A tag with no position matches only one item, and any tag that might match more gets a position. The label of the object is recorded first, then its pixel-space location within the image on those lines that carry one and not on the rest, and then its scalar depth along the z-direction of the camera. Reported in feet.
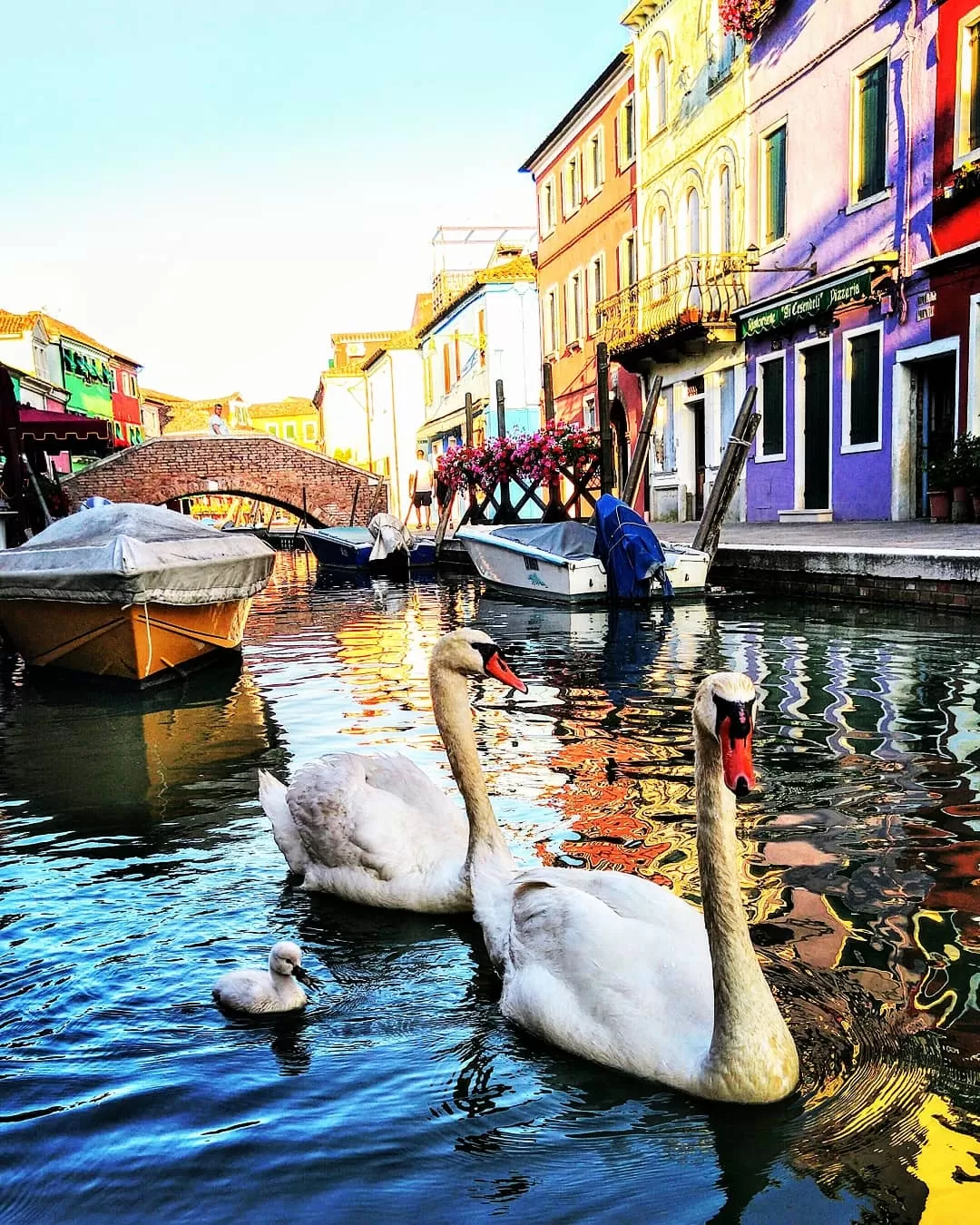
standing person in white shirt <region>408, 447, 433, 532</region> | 146.52
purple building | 51.19
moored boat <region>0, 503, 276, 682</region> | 31.07
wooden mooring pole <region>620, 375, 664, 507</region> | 55.11
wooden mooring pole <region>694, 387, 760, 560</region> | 45.93
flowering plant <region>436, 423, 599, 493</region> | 65.10
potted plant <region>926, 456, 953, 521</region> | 45.44
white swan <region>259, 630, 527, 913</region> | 13.99
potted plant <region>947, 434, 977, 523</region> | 43.57
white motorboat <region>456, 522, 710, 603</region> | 46.01
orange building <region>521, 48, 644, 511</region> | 85.66
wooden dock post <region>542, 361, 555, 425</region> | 67.31
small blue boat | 83.87
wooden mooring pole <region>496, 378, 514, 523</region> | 70.54
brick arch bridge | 117.50
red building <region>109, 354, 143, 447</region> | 237.86
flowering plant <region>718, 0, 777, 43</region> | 62.64
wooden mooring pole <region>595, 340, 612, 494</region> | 54.85
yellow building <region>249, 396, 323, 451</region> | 326.65
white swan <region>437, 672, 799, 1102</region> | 9.18
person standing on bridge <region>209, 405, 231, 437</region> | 119.77
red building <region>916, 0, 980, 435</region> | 46.50
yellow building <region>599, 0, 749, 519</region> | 67.97
